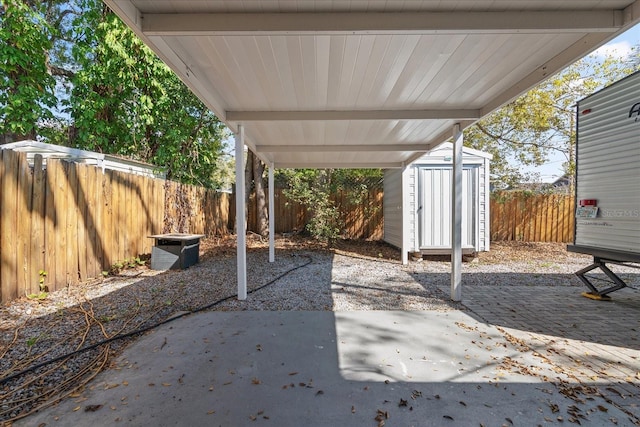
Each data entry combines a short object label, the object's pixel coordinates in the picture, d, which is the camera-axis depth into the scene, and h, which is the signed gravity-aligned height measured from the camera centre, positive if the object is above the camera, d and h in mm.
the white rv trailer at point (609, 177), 3656 +423
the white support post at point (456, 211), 4172 -12
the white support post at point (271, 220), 6875 -187
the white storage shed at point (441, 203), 6918 +181
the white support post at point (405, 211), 6945 -1
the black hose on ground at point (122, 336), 2216 -1179
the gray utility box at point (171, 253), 5797 -790
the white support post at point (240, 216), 4141 -56
